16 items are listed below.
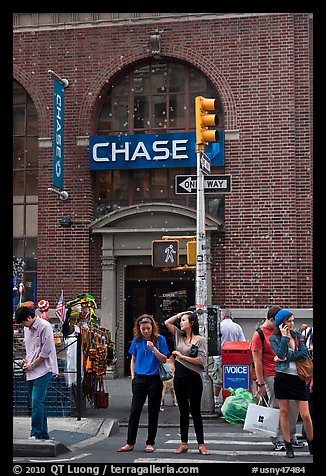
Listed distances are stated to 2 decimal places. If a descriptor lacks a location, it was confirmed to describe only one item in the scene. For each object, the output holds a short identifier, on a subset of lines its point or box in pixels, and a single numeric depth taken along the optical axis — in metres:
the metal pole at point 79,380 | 11.60
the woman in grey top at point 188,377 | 9.44
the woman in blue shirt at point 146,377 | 9.64
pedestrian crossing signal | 14.74
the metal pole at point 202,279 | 13.29
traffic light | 13.59
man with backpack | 9.83
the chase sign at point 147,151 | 19.39
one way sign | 13.90
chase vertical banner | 19.42
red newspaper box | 13.47
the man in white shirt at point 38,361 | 9.70
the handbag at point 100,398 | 14.03
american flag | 18.11
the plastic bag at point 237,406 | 12.66
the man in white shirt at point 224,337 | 14.52
